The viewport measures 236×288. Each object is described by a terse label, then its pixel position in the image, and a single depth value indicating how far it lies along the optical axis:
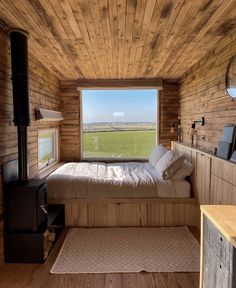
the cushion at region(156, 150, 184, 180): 2.41
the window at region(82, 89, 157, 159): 3.88
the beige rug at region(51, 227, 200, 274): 1.71
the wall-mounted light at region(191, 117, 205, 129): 2.62
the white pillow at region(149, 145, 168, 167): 3.00
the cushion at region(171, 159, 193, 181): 2.41
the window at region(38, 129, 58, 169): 2.96
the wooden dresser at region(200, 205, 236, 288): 0.91
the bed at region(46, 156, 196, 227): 2.34
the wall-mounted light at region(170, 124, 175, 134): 3.65
